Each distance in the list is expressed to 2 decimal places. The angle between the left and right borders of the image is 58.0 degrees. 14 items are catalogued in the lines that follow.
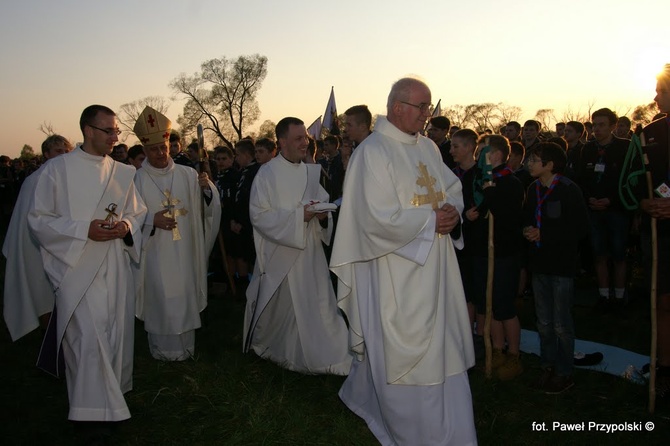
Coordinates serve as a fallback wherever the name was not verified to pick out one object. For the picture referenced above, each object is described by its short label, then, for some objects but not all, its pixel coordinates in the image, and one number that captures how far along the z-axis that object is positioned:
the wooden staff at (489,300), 5.52
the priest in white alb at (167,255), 6.69
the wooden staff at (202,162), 6.76
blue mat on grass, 5.87
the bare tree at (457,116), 54.07
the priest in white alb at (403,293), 4.38
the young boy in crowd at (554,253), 5.34
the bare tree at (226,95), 53.78
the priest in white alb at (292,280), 6.23
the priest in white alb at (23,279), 6.92
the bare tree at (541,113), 42.80
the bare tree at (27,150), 51.22
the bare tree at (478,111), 57.28
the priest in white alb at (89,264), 4.70
